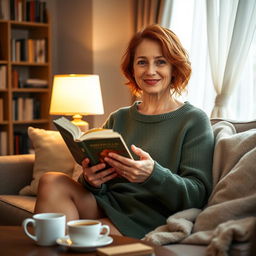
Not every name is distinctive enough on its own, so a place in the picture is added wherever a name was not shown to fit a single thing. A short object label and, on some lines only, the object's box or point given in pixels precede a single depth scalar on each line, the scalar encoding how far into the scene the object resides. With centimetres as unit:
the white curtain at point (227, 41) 302
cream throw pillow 299
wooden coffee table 142
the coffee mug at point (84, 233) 141
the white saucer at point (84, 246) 141
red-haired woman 199
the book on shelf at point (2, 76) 478
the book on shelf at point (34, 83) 494
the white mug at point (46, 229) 148
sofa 255
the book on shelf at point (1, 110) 483
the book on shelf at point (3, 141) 480
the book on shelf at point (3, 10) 472
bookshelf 480
